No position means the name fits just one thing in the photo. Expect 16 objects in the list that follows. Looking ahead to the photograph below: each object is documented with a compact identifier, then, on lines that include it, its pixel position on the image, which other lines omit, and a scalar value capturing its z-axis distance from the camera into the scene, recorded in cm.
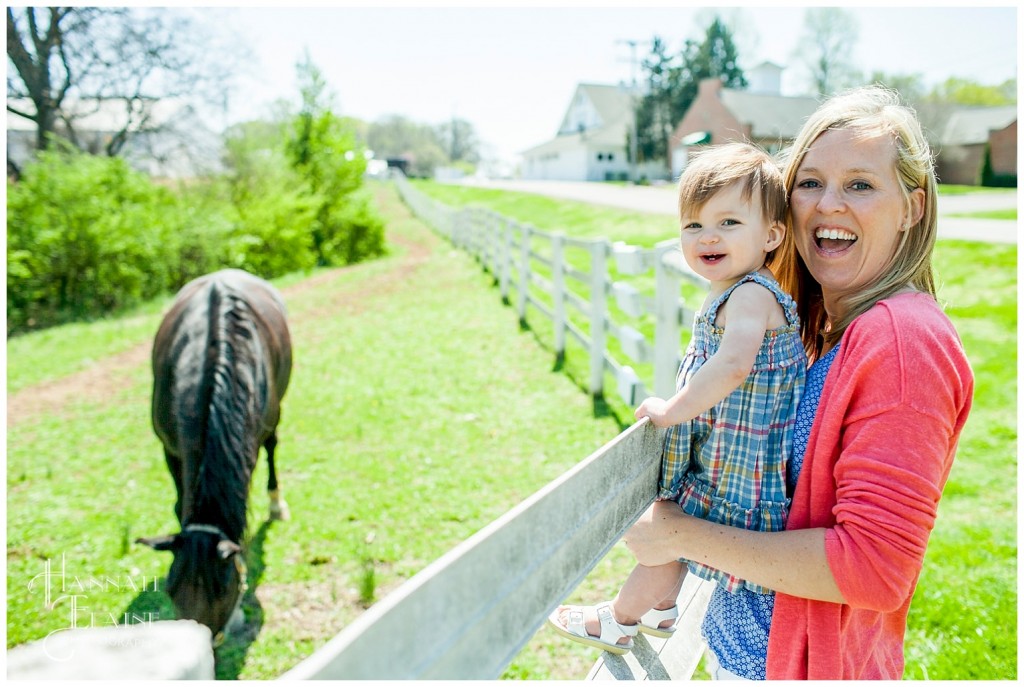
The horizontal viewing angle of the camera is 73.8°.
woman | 109
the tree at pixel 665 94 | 4228
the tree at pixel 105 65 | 1259
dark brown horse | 290
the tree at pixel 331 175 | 2100
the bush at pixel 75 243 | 1266
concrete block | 75
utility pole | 3831
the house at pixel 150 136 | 1409
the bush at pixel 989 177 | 2754
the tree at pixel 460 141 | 8912
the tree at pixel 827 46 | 4000
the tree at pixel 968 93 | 3556
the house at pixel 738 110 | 3609
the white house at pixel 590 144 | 5016
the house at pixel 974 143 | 2773
